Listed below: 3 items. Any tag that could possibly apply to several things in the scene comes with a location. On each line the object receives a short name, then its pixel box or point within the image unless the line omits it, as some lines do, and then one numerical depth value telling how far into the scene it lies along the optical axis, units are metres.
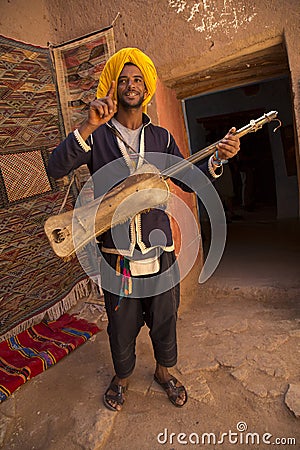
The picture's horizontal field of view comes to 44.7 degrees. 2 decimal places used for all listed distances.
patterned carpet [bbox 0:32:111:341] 2.88
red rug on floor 2.53
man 1.81
